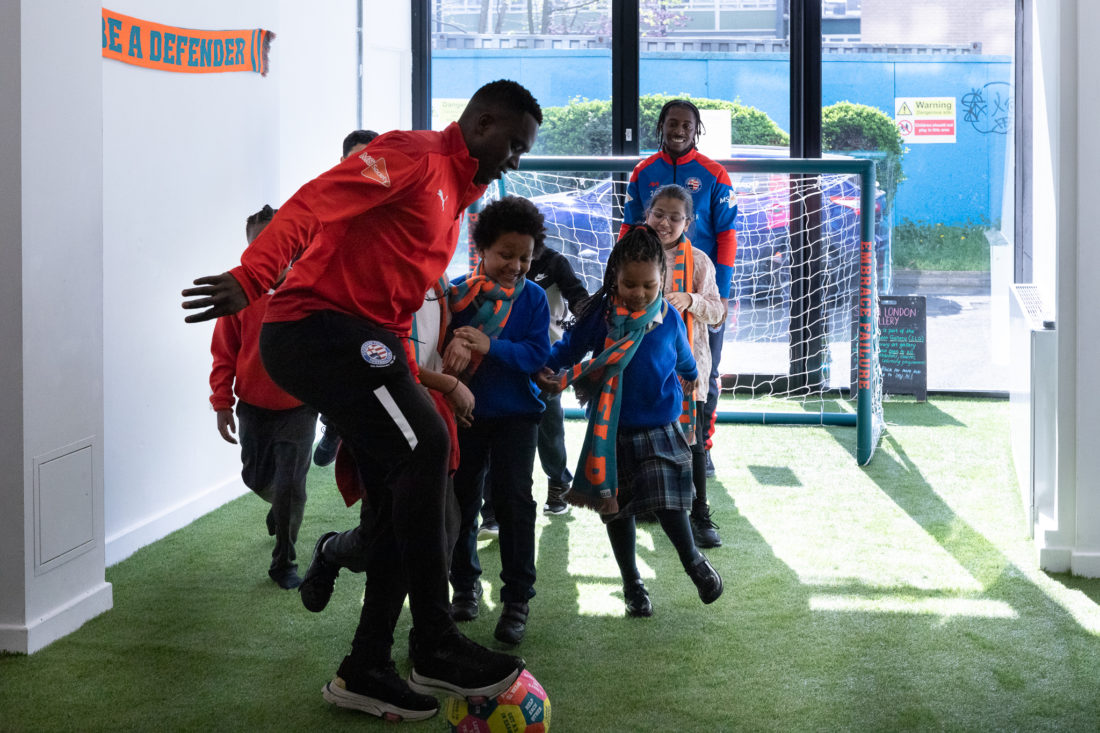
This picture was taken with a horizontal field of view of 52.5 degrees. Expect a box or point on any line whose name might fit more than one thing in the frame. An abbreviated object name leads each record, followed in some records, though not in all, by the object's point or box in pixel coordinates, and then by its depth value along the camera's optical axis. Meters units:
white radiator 3.48
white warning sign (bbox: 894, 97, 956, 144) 6.75
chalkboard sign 6.60
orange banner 3.69
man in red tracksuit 2.18
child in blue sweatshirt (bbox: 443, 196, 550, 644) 2.90
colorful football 2.18
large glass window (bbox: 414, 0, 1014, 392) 6.61
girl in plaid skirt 2.94
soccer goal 6.32
